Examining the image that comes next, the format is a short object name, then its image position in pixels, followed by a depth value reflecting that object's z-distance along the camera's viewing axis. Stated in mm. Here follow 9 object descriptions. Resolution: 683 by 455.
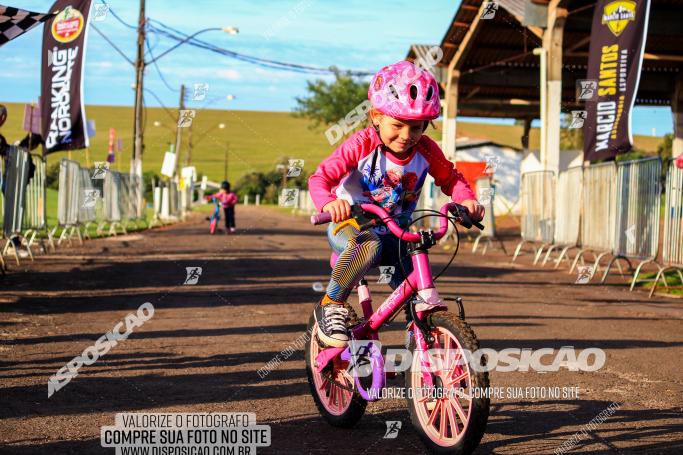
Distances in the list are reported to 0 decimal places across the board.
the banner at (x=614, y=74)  15656
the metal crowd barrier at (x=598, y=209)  15555
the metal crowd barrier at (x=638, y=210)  13984
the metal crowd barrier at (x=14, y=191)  14820
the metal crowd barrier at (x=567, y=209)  17750
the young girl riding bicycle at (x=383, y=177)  4891
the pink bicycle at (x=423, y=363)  4295
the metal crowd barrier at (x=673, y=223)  13008
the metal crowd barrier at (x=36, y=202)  16823
